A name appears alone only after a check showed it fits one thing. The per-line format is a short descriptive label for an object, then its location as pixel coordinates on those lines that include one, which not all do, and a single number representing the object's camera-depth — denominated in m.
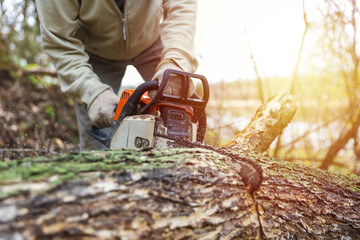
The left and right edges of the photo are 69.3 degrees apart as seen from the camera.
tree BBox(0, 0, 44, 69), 5.36
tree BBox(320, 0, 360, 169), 3.01
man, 2.07
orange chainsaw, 1.57
